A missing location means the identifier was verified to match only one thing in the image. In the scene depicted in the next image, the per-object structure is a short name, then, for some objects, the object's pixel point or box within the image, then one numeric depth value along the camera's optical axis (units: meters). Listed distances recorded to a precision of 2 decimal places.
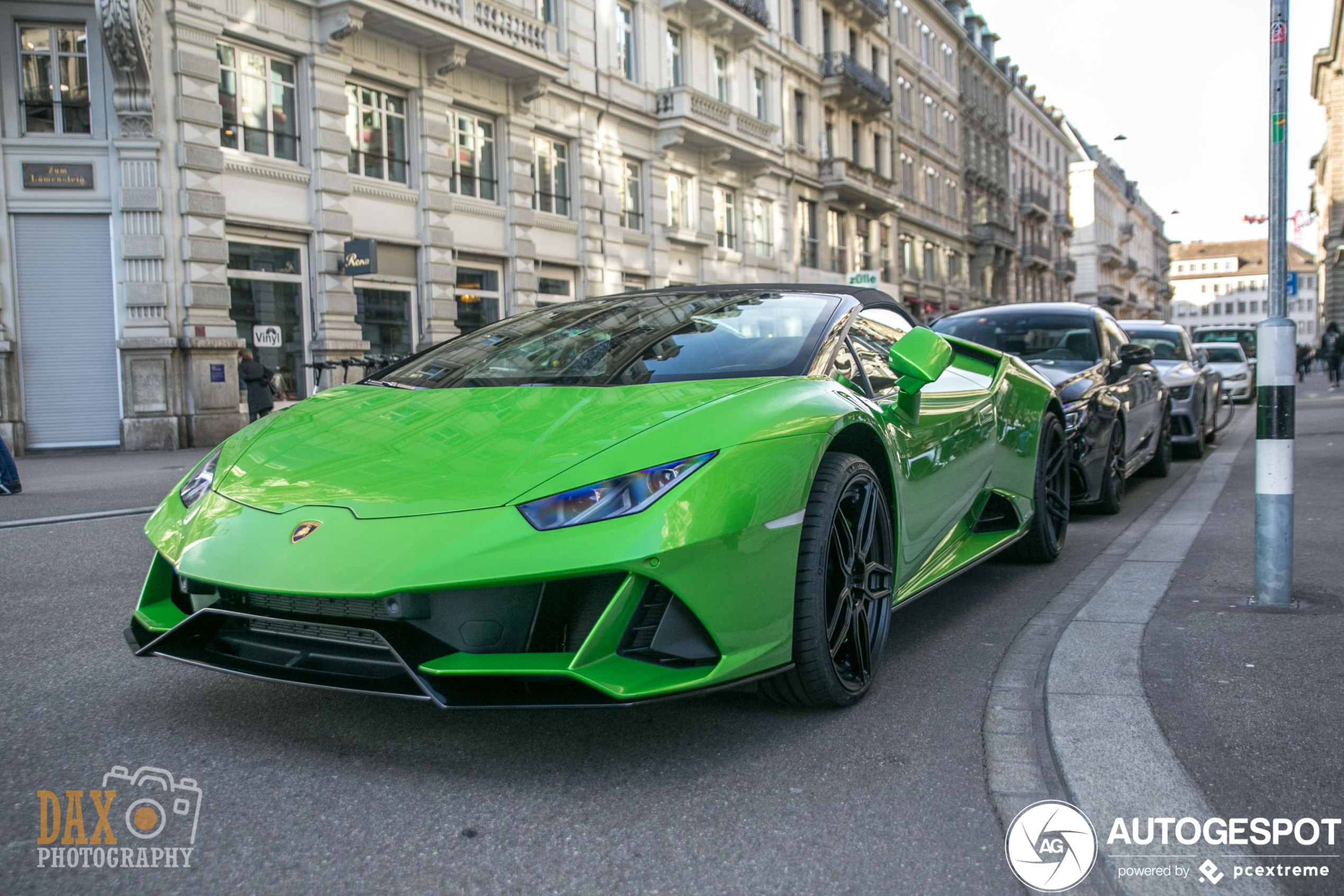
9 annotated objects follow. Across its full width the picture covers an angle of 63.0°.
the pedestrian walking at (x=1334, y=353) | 31.36
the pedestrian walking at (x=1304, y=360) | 45.91
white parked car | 21.86
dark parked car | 6.64
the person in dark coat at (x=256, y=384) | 15.38
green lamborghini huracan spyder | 2.38
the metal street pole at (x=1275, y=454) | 4.14
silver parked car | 11.15
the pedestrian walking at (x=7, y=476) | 9.05
